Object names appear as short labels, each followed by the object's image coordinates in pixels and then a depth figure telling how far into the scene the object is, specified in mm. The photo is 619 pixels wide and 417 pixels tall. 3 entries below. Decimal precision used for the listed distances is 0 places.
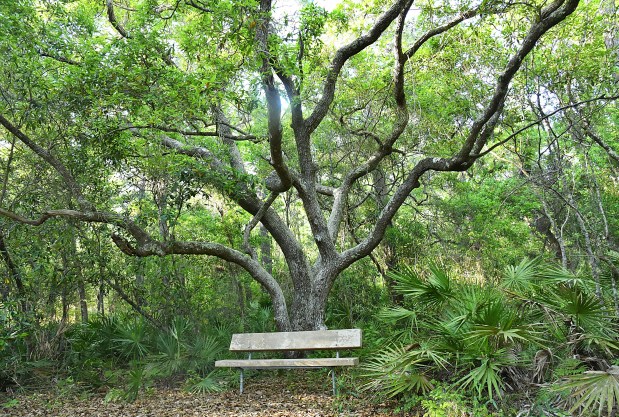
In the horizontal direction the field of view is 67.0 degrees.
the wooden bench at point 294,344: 6414
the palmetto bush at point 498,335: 4840
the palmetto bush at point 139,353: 7297
